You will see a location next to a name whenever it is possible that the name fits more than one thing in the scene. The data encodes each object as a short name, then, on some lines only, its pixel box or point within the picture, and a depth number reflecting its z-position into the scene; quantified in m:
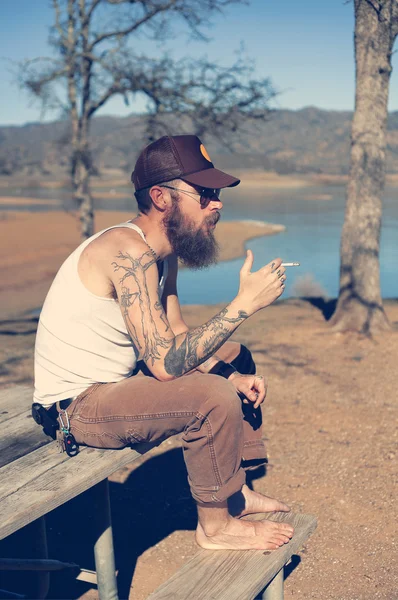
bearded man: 2.37
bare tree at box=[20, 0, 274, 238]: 10.80
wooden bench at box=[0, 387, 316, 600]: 2.11
